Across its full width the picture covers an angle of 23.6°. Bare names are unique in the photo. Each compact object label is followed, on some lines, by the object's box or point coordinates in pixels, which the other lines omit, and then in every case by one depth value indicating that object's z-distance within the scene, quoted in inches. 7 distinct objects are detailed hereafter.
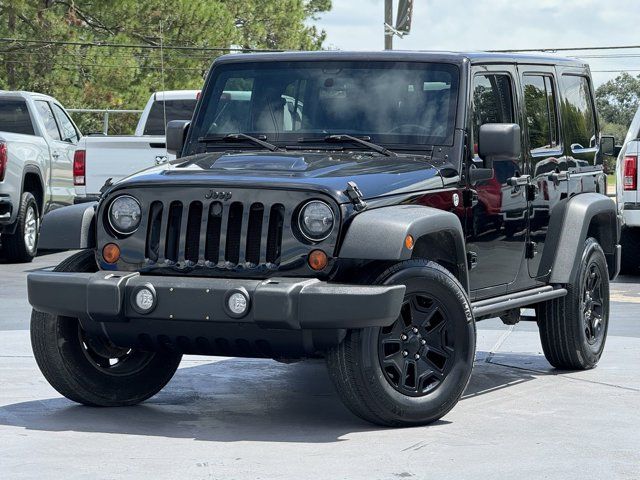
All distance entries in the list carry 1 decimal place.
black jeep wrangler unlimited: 278.4
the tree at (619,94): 3796.8
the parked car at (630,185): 619.2
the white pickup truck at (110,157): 708.0
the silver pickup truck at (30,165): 710.5
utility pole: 1420.8
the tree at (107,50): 1729.8
